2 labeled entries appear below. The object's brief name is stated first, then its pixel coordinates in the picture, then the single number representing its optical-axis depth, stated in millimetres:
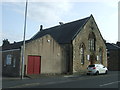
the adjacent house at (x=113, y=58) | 29741
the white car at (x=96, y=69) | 18139
